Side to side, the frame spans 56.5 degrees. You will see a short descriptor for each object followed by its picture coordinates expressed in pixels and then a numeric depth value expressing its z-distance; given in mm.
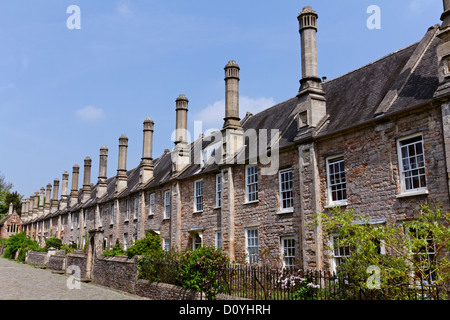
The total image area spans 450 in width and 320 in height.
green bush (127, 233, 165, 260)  18281
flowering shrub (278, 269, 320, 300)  11821
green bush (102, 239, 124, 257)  23180
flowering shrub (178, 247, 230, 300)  14133
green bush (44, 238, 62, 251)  40097
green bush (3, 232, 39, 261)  39875
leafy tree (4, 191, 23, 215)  84862
